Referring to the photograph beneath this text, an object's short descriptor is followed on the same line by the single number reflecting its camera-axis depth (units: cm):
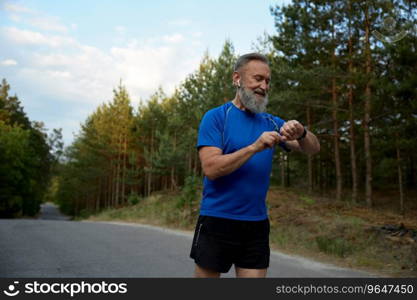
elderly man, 242
